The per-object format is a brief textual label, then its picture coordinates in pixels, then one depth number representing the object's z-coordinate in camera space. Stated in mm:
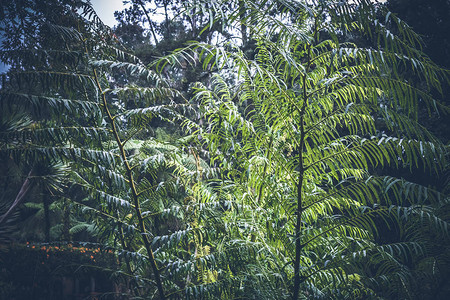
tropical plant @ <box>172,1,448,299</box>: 1609
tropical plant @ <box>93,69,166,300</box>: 2222
